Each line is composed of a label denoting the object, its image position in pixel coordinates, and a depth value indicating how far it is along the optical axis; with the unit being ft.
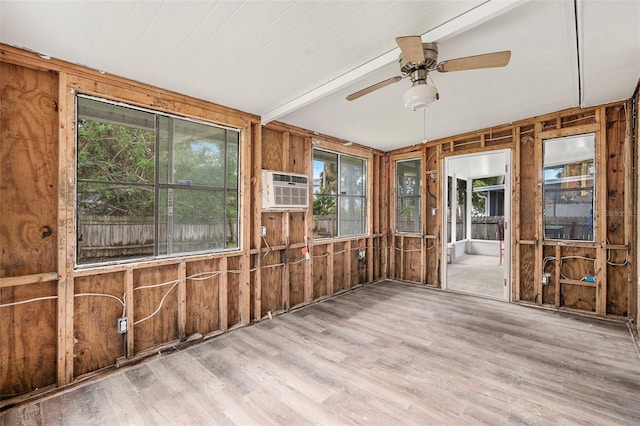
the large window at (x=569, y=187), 12.24
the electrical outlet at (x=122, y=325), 8.49
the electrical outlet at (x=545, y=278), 13.10
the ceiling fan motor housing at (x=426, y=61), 6.50
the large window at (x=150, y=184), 8.29
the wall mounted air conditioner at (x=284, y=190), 12.04
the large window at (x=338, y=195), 15.44
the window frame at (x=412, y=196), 17.67
